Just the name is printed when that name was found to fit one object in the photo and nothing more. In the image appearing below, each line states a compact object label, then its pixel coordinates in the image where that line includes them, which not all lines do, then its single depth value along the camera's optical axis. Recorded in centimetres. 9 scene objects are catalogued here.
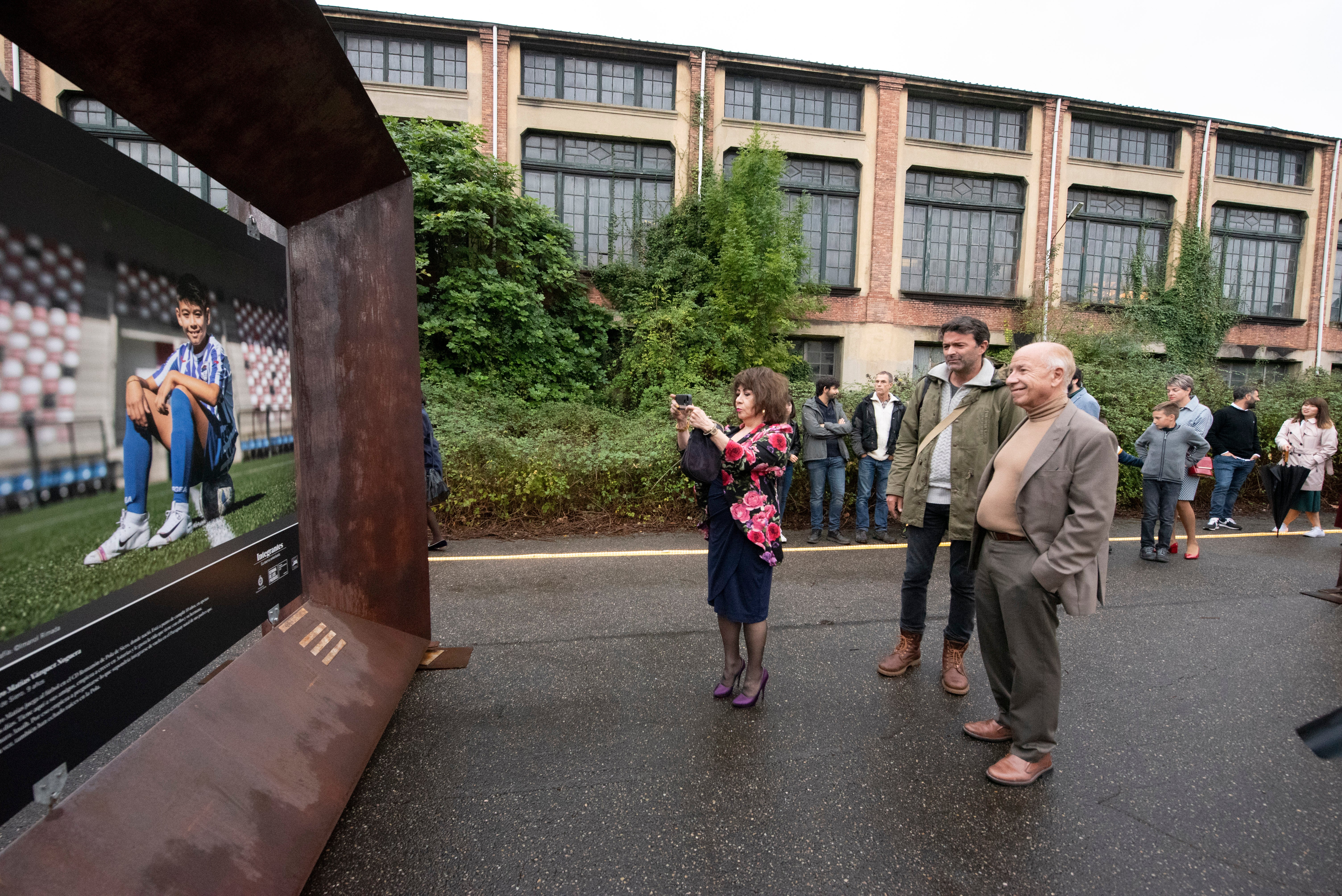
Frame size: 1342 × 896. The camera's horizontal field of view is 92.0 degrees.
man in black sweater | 822
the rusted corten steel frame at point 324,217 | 194
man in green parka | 343
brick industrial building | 1762
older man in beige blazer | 256
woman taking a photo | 308
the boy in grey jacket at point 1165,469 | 659
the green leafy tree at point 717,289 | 1520
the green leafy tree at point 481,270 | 1388
